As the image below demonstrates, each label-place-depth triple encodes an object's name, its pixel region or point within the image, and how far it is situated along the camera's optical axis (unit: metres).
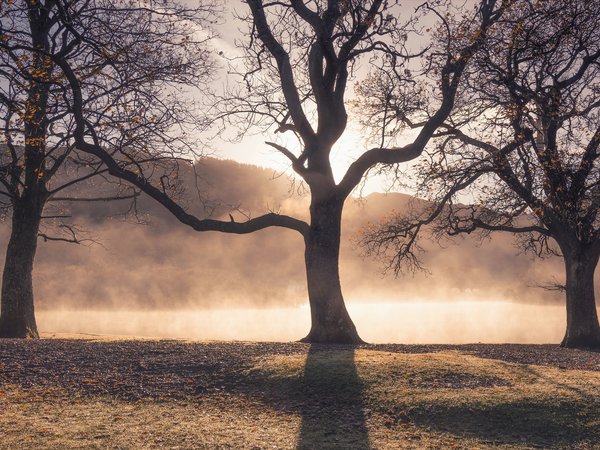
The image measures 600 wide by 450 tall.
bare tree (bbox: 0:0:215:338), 16.30
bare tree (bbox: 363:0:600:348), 20.27
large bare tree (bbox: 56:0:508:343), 19.59
